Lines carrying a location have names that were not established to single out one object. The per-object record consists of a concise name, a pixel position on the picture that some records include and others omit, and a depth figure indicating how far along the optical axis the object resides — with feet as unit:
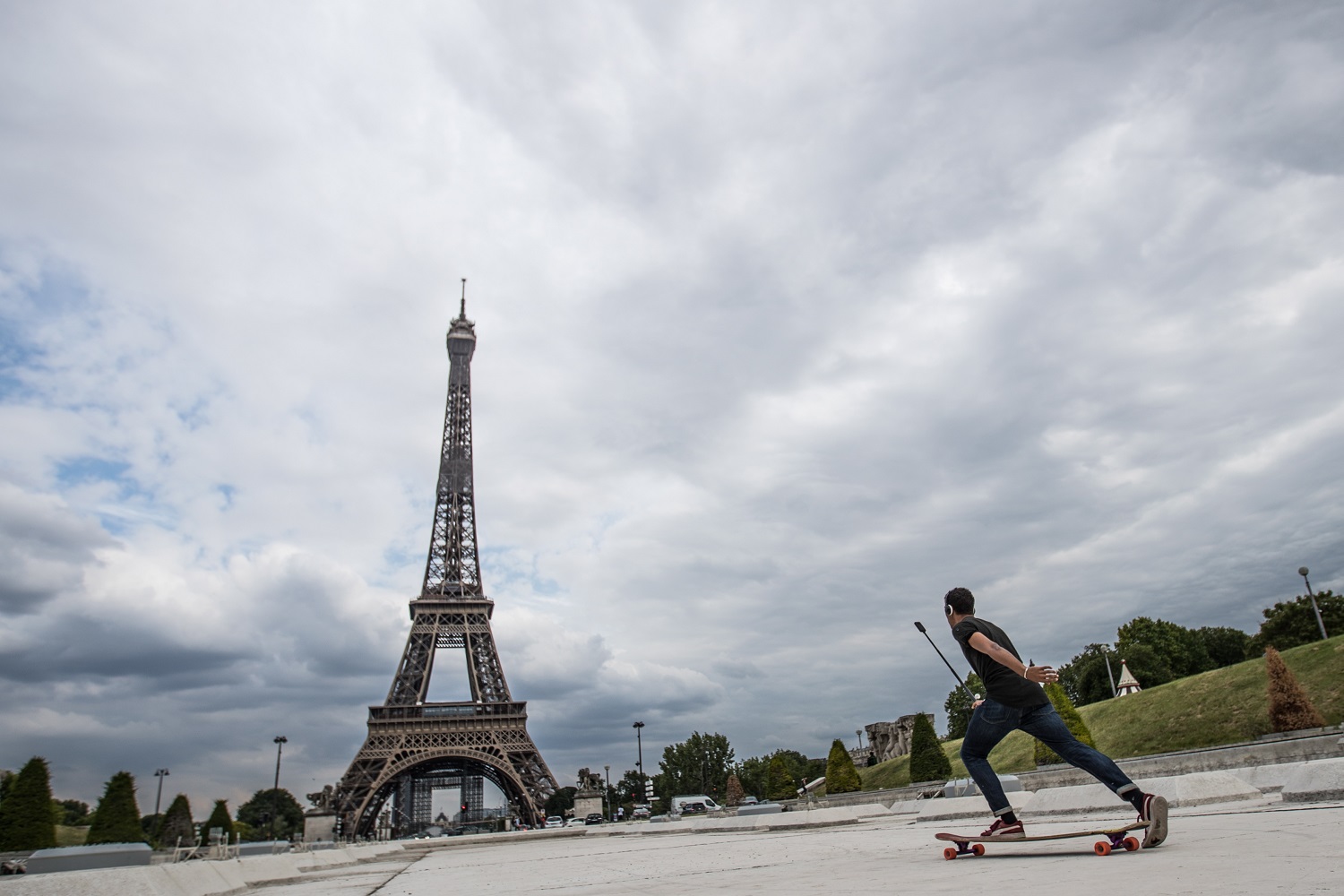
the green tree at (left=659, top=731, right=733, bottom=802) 241.14
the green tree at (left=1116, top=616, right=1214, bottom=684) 235.81
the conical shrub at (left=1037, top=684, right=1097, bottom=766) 81.61
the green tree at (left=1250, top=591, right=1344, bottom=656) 198.08
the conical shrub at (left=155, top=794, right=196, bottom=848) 132.67
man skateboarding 15.39
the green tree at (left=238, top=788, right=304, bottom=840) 345.33
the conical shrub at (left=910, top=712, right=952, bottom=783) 105.29
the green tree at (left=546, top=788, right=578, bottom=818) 223.84
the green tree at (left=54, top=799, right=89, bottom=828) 292.55
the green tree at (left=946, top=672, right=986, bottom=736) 277.44
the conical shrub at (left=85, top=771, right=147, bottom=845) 96.58
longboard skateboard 13.52
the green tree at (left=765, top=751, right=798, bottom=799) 142.41
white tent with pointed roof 153.58
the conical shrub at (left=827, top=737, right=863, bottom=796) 118.52
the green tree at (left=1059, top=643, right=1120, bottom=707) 246.47
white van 151.02
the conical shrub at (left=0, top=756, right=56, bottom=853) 74.18
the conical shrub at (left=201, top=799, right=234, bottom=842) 125.54
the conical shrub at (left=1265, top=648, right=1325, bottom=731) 66.74
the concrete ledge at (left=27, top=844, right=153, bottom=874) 44.98
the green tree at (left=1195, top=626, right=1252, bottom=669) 241.76
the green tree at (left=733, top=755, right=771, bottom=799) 274.36
